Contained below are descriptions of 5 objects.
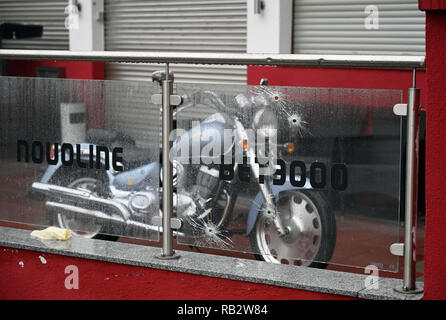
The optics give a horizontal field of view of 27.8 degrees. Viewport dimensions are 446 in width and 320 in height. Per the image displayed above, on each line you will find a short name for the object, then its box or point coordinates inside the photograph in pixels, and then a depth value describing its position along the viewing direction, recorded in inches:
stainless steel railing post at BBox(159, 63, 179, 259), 191.5
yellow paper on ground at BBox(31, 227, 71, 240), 209.0
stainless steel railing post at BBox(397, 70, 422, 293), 164.4
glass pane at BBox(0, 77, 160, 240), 198.4
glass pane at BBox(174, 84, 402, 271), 169.2
